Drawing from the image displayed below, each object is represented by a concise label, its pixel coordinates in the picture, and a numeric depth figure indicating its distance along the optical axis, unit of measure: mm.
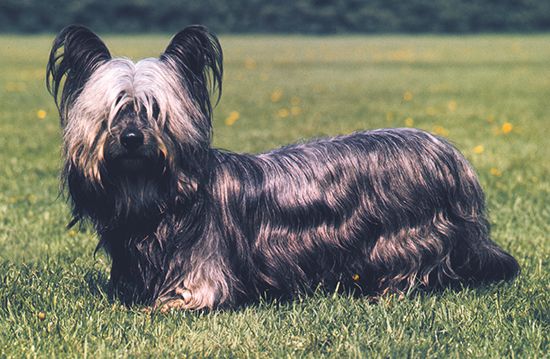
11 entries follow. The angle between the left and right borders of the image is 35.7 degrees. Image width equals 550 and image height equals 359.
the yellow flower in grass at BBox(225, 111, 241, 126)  13555
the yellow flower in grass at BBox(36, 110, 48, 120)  14062
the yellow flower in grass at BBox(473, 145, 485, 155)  9789
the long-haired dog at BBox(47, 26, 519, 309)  4207
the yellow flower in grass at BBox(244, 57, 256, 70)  26875
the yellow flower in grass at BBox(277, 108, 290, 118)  14709
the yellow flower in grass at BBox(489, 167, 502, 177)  8758
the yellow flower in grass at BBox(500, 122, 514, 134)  11596
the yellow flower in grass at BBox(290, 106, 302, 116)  15039
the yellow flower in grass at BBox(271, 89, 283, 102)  17594
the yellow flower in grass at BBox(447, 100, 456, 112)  15284
